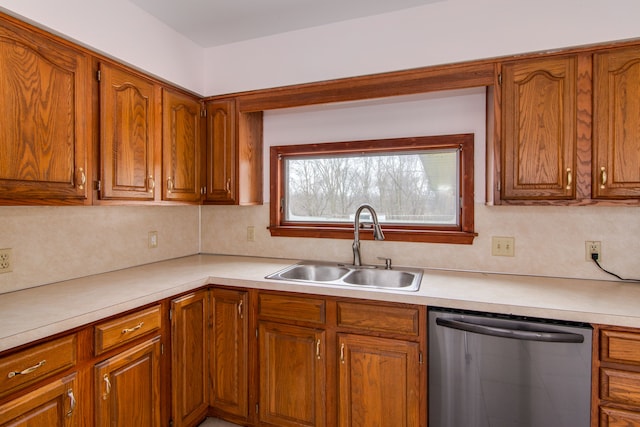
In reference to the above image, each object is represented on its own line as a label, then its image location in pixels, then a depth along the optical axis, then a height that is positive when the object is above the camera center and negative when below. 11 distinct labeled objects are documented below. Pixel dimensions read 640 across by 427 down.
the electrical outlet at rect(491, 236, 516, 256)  2.04 -0.21
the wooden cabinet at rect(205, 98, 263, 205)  2.36 +0.41
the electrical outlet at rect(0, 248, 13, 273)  1.61 -0.24
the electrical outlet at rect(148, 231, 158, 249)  2.40 -0.20
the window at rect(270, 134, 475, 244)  2.19 +0.17
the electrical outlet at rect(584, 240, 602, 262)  1.89 -0.21
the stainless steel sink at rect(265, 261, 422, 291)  2.10 -0.40
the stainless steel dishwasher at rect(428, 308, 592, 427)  1.40 -0.70
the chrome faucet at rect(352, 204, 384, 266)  2.11 -0.14
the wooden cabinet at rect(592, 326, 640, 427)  1.33 -0.66
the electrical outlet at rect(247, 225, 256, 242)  2.67 -0.17
